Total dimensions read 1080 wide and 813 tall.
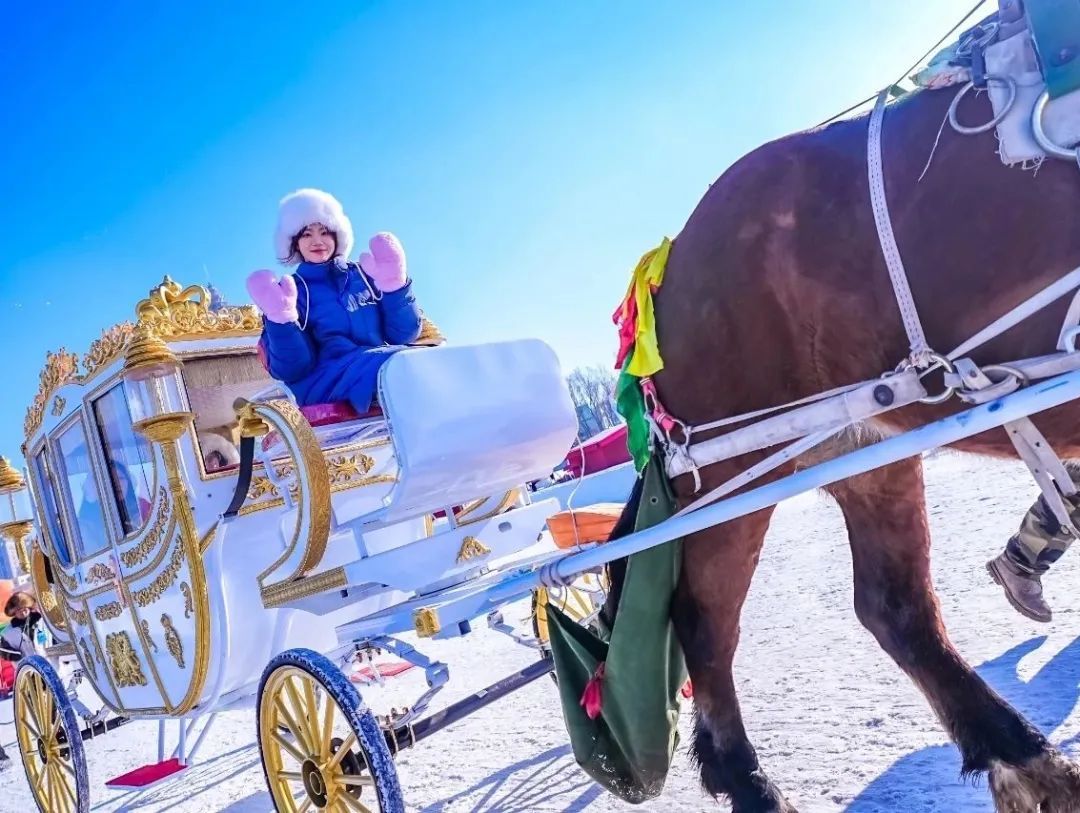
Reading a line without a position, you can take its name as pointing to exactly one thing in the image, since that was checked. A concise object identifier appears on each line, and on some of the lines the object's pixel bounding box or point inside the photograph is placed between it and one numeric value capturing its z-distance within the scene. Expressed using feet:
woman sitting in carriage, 9.53
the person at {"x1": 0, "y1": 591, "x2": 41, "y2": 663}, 19.67
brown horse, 4.60
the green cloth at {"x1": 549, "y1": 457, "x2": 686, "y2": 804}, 6.47
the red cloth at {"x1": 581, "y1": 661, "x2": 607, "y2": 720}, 6.76
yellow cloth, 6.19
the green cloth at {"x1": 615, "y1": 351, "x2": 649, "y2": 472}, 6.48
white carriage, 8.04
